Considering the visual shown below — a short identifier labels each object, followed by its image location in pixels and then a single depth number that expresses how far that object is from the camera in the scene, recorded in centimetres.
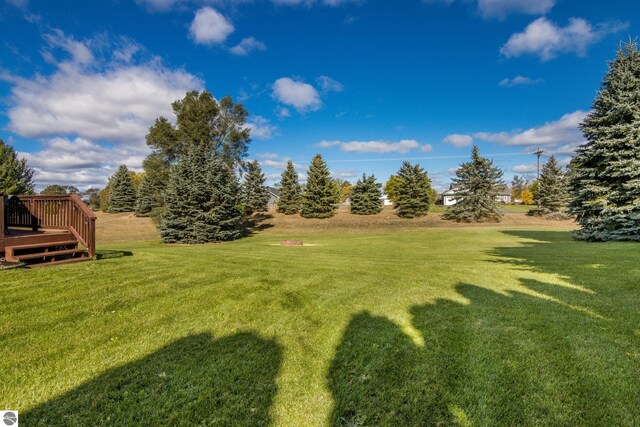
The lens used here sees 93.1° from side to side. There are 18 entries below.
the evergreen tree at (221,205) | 2333
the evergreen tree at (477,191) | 3403
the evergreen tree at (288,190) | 4316
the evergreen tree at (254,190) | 4391
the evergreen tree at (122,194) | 4731
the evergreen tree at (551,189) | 3772
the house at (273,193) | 7050
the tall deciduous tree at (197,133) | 3347
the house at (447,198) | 7925
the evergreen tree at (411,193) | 3769
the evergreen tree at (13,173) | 3027
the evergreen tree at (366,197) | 4125
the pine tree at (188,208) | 2269
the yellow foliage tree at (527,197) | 6788
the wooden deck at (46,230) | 659
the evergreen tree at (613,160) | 1561
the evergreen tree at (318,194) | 3894
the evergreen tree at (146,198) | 3934
